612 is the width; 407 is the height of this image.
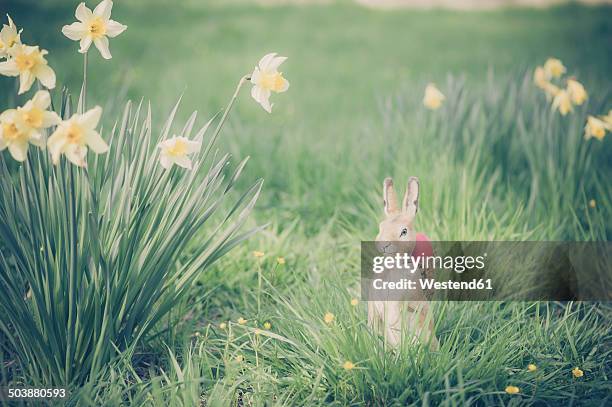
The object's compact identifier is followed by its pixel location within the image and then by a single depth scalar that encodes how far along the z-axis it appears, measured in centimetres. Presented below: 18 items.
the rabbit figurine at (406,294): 184
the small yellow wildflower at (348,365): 168
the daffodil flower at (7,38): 168
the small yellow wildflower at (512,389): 169
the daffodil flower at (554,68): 304
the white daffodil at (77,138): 153
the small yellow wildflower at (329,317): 179
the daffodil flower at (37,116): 155
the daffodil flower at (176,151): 169
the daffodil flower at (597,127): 264
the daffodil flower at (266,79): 181
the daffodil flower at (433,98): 290
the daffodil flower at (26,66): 166
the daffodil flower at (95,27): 175
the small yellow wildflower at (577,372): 184
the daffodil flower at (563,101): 272
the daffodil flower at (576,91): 270
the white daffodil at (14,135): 154
